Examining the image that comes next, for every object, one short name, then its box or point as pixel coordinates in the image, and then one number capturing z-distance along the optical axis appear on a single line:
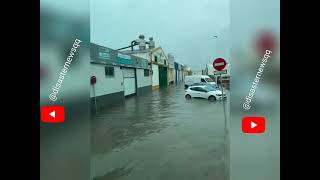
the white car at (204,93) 22.72
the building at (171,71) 54.27
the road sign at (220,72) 10.27
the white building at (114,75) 18.55
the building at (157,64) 37.53
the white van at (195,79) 37.85
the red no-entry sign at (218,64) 9.81
